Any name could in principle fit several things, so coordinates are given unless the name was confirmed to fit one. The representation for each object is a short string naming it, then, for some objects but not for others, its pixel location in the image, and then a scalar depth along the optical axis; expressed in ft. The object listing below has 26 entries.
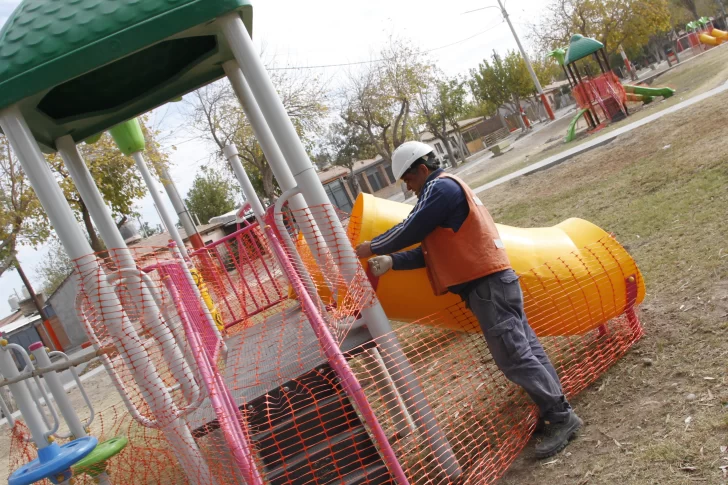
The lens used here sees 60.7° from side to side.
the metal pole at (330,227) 12.39
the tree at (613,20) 133.39
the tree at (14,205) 50.14
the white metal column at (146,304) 12.78
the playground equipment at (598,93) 73.67
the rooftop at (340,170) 208.95
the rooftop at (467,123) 265.09
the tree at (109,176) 50.65
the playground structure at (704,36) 142.72
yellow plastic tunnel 15.21
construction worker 12.50
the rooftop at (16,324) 84.33
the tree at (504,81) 219.82
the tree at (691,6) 204.76
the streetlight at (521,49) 147.49
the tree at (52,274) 235.81
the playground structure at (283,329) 11.37
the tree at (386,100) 146.30
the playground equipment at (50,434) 11.32
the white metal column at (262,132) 15.93
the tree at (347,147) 183.11
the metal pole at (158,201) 34.60
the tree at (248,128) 108.47
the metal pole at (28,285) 83.46
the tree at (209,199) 196.34
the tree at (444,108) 169.41
